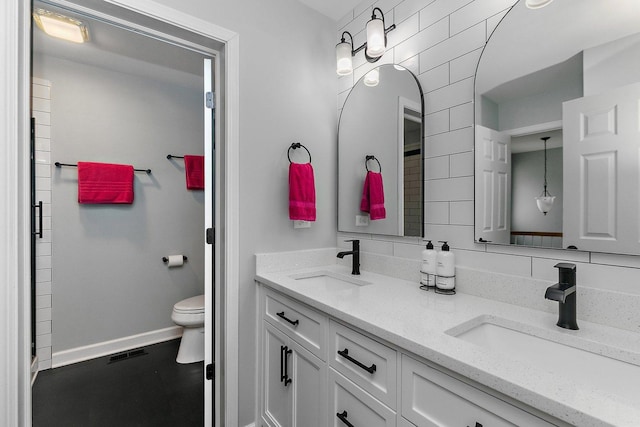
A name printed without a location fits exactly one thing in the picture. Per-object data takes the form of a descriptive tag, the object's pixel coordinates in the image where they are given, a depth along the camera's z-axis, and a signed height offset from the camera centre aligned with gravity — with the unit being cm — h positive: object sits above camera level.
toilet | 235 -95
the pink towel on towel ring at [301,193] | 167 +11
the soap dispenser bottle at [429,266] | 133 -24
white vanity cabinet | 71 -53
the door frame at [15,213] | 106 +0
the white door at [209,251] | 158 -21
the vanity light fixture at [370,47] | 157 +93
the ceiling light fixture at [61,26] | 182 +119
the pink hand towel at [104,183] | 236 +24
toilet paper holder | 276 -43
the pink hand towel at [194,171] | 284 +40
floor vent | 242 -118
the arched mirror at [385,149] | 153 +36
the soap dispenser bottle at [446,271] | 128 -25
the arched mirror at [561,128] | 91 +30
